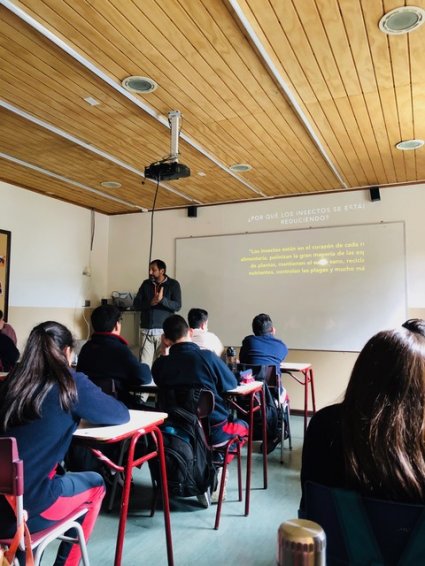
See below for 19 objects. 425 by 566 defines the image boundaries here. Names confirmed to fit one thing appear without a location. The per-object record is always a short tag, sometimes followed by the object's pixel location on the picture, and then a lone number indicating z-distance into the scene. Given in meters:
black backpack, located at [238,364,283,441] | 3.57
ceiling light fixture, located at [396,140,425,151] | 3.87
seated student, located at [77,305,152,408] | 2.84
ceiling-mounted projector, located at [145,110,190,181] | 3.39
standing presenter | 5.68
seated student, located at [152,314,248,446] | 2.61
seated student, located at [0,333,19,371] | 3.94
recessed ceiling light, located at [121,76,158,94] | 2.84
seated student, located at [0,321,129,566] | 1.56
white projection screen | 5.17
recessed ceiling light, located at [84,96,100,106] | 3.12
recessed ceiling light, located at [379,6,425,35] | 2.17
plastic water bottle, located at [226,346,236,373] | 3.67
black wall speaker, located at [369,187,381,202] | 5.20
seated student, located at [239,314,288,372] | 3.83
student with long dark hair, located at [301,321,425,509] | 1.01
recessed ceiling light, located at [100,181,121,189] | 5.16
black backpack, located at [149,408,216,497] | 2.48
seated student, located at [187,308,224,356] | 3.87
